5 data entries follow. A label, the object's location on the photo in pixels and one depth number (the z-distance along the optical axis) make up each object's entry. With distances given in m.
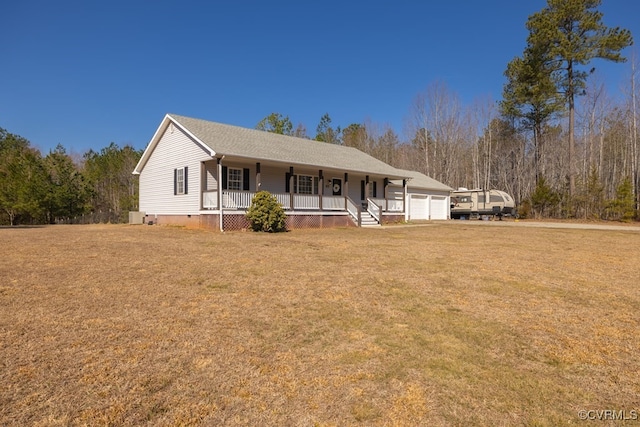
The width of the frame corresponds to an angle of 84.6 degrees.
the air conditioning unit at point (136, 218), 21.67
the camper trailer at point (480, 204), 30.94
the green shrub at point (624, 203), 25.06
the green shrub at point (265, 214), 15.46
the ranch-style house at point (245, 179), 16.62
